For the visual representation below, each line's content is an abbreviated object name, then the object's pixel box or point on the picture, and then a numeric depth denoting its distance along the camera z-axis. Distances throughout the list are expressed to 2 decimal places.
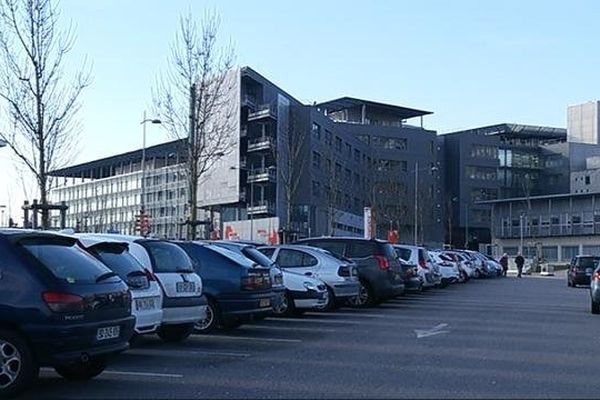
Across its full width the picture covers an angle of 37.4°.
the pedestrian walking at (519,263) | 64.12
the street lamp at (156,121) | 32.49
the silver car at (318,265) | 19.44
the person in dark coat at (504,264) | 63.04
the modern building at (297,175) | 71.31
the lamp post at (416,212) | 75.96
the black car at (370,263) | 21.92
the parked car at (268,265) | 15.60
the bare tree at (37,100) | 22.62
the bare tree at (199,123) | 30.61
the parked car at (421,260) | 28.64
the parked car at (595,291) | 20.81
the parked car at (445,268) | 35.66
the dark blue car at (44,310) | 8.56
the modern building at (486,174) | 112.62
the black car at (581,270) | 40.85
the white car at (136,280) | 11.27
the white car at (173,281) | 12.46
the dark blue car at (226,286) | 14.40
